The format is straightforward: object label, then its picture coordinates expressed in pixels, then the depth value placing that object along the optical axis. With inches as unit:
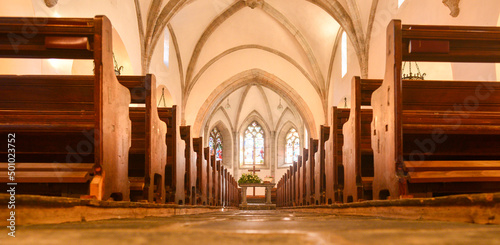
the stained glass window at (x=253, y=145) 1059.3
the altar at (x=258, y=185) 719.7
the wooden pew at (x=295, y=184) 427.8
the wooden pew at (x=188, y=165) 281.3
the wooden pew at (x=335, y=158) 225.0
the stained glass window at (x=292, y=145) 1024.9
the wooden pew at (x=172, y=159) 230.2
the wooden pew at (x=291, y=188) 482.6
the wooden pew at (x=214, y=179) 443.5
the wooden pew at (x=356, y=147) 174.7
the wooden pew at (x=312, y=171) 312.7
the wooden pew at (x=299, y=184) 398.2
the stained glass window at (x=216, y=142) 1021.3
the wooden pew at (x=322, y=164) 269.6
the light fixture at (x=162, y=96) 594.6
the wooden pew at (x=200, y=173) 339.0
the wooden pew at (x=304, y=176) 357.1
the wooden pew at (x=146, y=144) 178.4
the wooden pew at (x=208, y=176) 387.5
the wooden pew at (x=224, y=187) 540.1
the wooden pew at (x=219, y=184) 493.0
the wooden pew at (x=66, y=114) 120.7
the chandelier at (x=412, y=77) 362.4
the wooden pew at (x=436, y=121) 126.2
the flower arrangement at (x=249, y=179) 780.0
